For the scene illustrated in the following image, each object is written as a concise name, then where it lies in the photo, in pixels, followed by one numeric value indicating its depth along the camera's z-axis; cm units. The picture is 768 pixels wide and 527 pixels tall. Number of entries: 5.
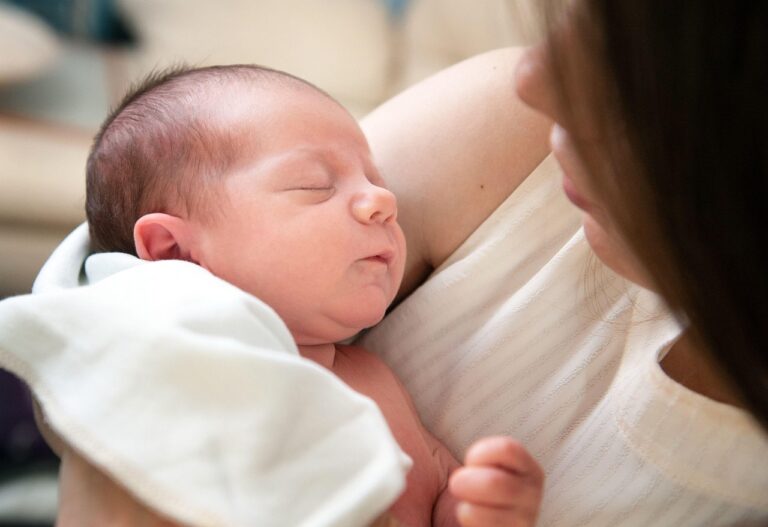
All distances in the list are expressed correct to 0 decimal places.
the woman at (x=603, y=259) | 23
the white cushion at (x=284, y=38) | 87
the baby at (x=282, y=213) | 32
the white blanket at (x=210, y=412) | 25
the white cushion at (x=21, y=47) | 70
